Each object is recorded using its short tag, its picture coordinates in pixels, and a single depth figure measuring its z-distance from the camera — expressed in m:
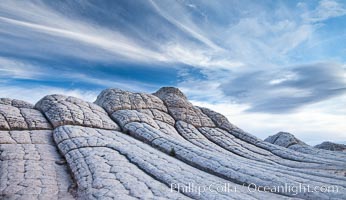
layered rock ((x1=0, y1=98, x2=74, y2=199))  6.27
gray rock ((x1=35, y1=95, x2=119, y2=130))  11.62
